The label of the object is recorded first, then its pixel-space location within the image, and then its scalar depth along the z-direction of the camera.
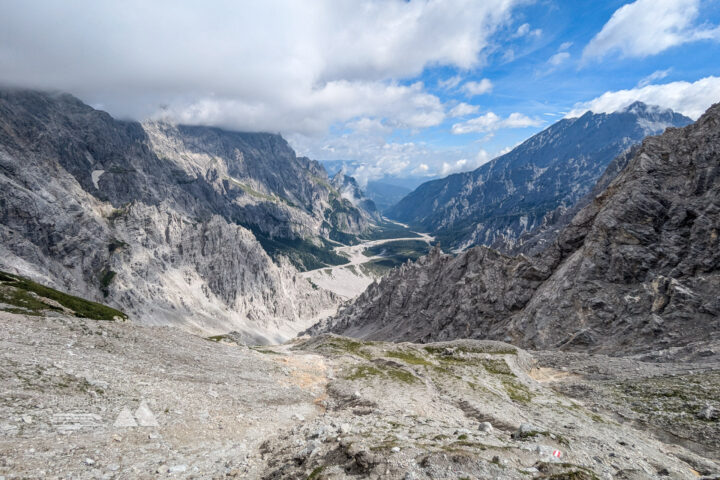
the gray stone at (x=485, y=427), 23.90
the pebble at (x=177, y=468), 17.02
